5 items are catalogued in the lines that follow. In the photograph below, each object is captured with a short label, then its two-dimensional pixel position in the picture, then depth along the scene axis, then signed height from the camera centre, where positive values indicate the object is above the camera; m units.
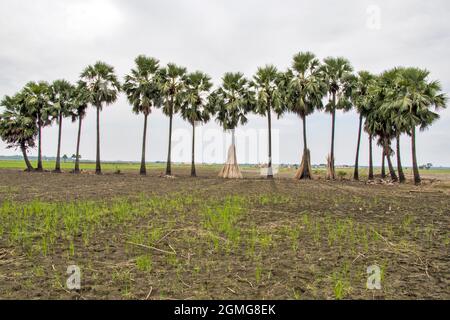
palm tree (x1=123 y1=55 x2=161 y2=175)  46.34 +11.59
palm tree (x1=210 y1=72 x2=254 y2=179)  45.97 +9.49
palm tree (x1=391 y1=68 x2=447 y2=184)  33.69 +7.28
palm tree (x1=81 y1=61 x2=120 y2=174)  47.12 +12.24
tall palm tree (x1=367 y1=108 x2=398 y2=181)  39.16 +5.21
